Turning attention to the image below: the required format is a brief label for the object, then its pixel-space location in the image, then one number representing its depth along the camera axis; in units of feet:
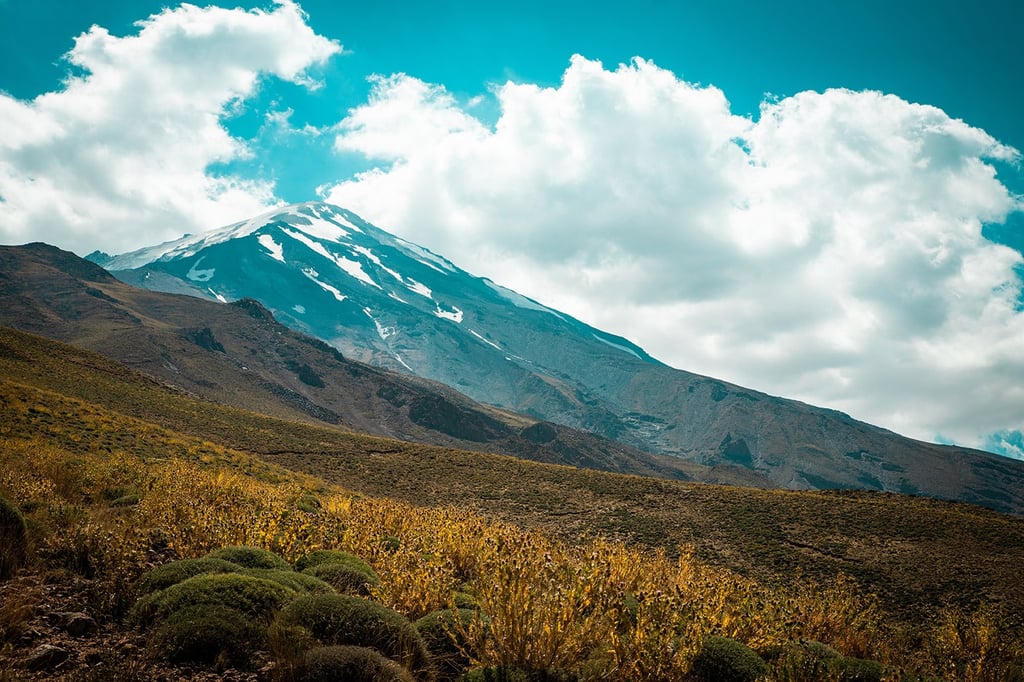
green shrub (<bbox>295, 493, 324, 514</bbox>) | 68.80
